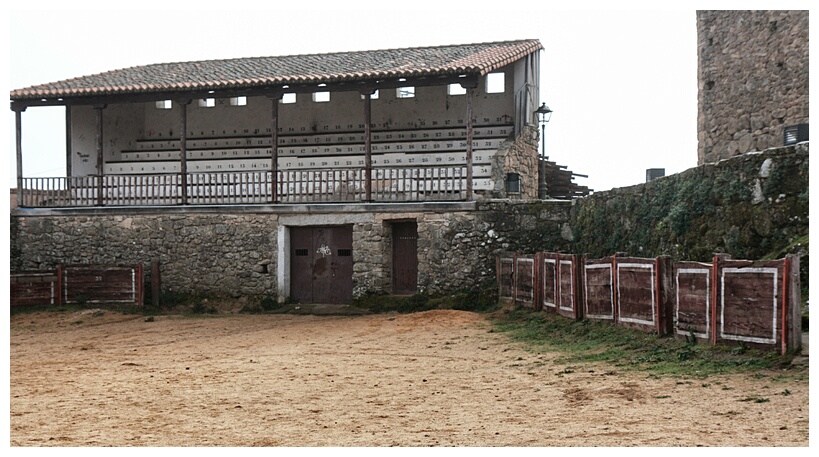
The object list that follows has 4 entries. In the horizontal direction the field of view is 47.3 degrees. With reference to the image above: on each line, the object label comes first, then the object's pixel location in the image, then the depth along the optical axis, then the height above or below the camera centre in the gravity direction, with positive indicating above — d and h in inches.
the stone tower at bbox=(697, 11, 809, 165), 719.7 +117.9
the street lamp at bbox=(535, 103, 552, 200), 790.5 +85.2
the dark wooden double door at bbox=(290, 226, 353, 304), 770.8 -35.2
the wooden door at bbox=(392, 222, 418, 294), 760.3 -28.9
